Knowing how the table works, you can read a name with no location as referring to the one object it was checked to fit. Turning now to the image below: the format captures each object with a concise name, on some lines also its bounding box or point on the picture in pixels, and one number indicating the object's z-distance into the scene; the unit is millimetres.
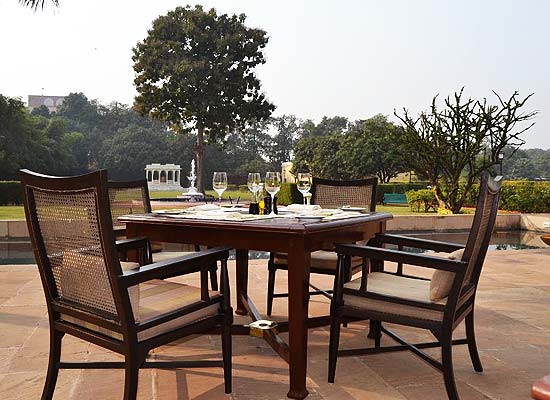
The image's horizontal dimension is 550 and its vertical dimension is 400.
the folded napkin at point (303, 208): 2795
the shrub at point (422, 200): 12352
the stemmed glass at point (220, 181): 2775
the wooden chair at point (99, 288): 1611
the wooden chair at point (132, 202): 2996
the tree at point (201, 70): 23562
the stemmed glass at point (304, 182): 2686
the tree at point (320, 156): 29981
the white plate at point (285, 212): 2644
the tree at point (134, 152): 38000
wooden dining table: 1998
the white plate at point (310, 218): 2258
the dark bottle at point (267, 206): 2668
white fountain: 21948
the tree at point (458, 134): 10219
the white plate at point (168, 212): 2705
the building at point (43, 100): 81812
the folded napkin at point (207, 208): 2820
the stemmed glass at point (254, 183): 2768
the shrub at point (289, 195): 14859
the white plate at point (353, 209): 2883
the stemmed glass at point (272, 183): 2551
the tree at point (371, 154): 26328
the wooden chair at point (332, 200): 2844
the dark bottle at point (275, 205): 2633
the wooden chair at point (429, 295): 1883
